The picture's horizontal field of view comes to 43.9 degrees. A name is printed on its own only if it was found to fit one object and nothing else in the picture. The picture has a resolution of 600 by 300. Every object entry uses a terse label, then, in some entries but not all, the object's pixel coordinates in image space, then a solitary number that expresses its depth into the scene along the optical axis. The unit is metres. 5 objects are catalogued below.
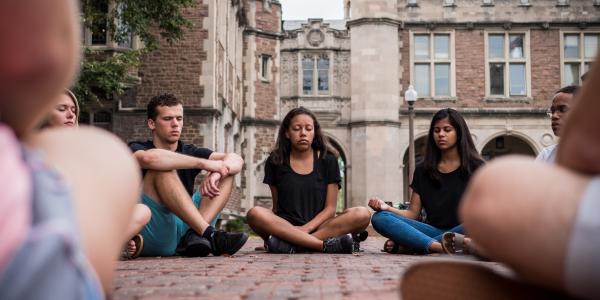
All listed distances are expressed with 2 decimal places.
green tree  13.48
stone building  26.95
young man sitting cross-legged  5.78
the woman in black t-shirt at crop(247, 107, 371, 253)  6.91
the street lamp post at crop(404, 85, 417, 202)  17.77
